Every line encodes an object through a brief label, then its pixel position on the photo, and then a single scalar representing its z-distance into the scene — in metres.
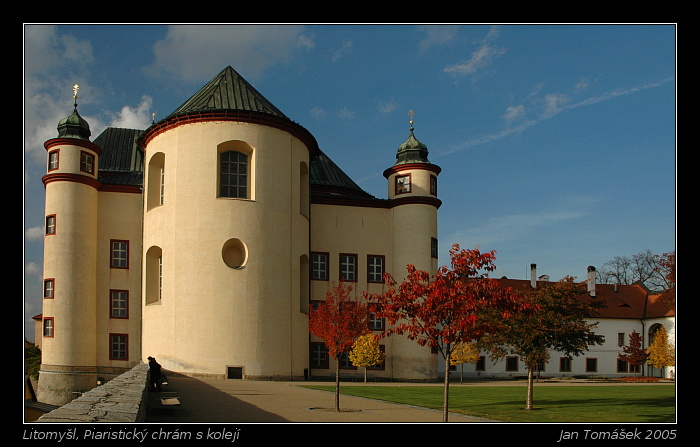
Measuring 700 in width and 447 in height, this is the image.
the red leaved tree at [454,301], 16.73
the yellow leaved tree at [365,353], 41.69
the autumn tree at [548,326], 23.92
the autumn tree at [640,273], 78.44
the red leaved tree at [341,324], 24.42
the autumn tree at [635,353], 60.12
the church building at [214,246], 38.00
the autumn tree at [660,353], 53.34
